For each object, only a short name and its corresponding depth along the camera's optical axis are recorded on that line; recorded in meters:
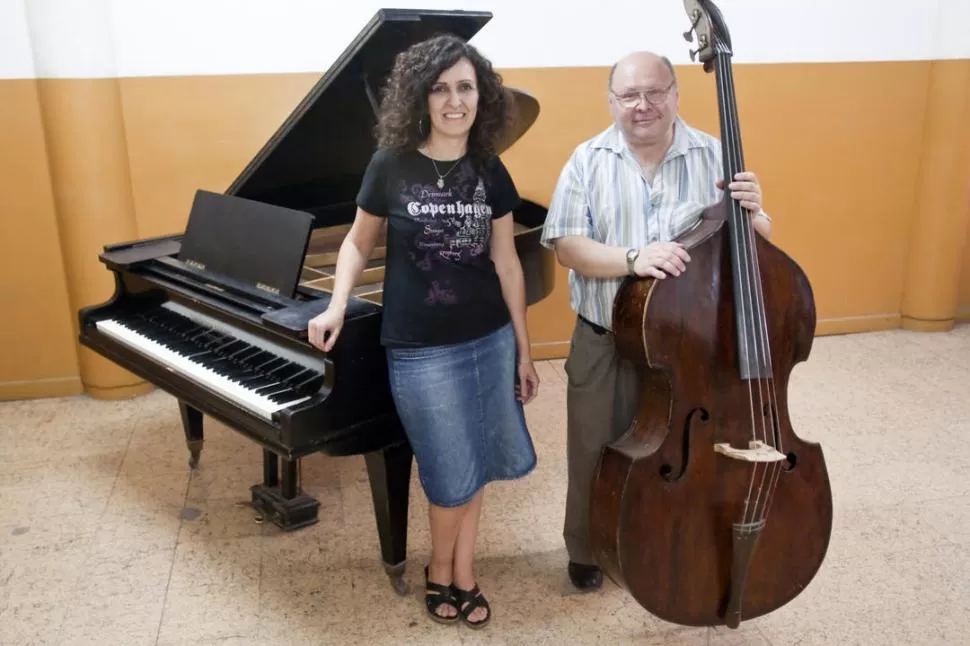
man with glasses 1.96
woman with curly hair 1.97
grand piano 2.11
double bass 1.84
